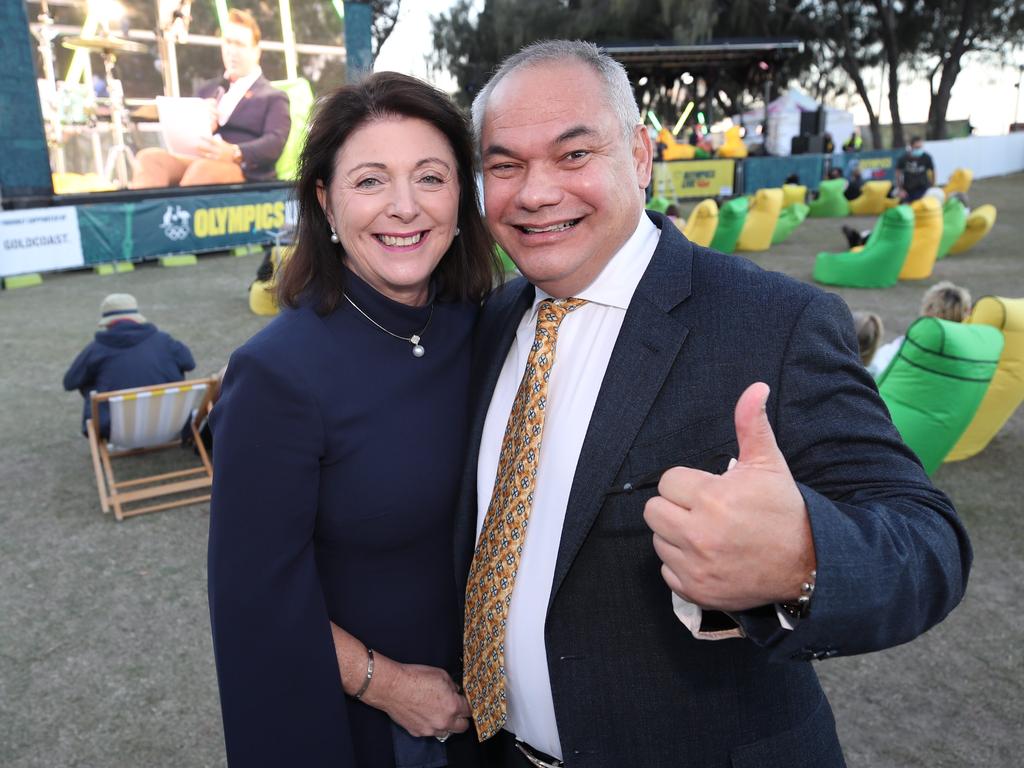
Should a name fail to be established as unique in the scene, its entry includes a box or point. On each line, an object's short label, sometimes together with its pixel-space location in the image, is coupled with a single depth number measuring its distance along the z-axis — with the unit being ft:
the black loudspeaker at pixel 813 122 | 88.22
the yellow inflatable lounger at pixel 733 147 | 82.38
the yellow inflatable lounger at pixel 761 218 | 48.39
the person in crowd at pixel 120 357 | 18.78
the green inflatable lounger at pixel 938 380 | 15.51
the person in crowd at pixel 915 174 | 56.72
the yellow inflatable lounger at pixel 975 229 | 46.57
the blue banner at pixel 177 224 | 46.34
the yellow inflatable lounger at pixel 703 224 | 43.39
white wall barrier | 92.43
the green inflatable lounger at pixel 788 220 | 51.96
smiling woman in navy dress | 5.32
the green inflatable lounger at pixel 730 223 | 45.16
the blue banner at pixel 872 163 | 83.46
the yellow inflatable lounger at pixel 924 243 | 39.29
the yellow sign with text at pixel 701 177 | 78.38
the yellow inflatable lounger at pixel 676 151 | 81.87
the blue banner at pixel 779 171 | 79.36
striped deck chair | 16.83
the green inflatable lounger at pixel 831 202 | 65.62
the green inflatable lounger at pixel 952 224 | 44.80
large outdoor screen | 48.19
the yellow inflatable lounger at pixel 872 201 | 66.28
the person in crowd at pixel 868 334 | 17.51
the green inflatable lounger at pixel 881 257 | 36.96
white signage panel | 42.32
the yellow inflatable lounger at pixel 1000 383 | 17.48
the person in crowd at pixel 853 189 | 66.80
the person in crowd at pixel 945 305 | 17.34
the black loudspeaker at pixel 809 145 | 84.02
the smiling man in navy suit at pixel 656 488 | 3.48
